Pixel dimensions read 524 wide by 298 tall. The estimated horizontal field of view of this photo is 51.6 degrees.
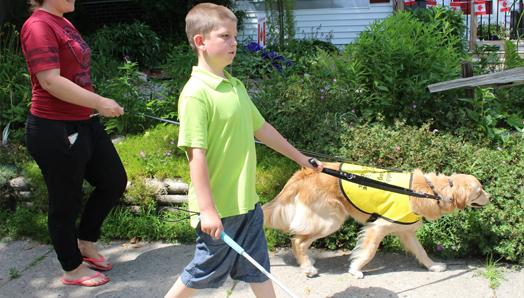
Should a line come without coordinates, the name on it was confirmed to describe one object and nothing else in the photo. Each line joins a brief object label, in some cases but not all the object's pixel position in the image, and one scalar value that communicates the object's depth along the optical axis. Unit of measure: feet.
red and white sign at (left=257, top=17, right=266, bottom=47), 32.16
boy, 8.29
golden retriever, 11.91
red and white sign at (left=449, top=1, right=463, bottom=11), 35.27
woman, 10.35
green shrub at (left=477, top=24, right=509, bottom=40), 45.27
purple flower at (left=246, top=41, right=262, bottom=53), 29.64
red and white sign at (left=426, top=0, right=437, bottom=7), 37.79
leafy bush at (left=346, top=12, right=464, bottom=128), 17.38
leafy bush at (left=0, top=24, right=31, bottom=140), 20.94
